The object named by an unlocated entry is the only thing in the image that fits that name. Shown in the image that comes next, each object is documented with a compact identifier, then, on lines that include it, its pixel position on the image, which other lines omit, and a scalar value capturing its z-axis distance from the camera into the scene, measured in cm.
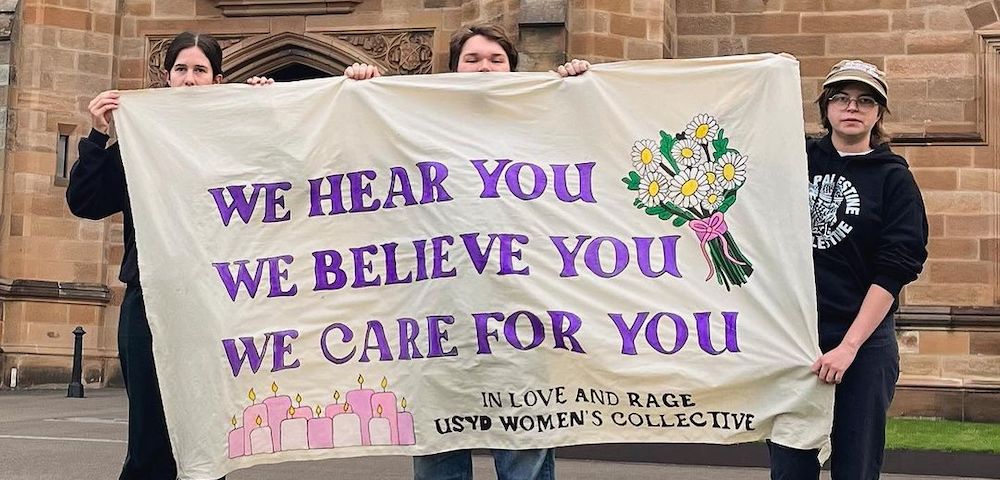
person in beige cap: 387
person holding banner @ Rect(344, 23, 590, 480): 405
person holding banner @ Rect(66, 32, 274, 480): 412
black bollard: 1304
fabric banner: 410
